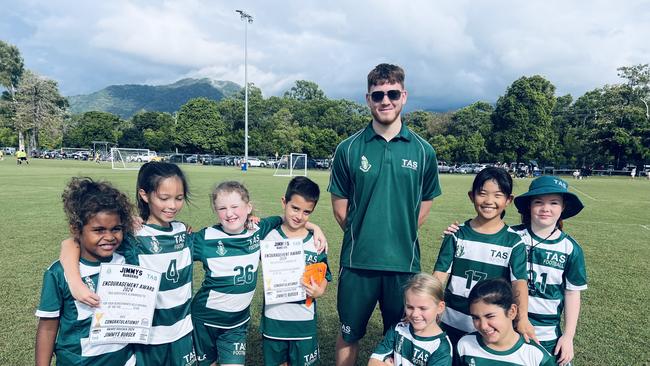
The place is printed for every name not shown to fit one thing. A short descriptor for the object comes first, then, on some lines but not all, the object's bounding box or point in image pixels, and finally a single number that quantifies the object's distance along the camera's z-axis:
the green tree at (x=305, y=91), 103.55
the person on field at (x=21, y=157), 43.44
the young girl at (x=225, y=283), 3.14
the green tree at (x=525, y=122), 51.78
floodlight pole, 43.88
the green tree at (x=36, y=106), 63.00
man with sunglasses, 3.10
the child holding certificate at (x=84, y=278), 2.35
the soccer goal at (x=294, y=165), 41.72
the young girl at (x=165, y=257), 2.85
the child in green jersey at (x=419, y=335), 2.70
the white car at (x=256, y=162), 59.38
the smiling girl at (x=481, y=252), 2.98
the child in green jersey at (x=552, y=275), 2.94
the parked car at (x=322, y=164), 61.28
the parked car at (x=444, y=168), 60.58
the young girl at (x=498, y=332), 2.61
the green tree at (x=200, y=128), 70.06
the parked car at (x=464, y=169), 58.22
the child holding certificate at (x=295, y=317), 3.19
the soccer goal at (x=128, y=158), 44.68
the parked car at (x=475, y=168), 57.60
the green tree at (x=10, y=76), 61.38
